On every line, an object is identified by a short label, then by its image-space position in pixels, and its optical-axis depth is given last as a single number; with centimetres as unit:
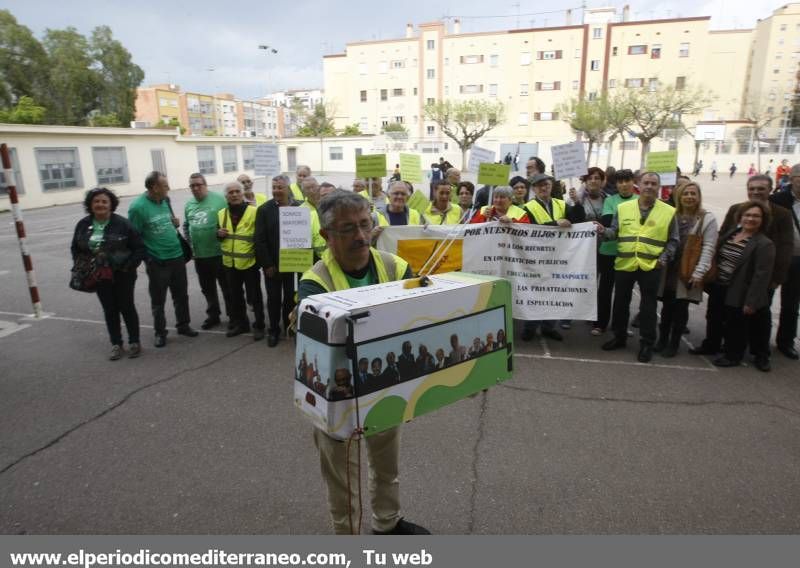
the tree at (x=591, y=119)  4606
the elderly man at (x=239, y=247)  610
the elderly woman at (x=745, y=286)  501
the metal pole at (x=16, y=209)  623
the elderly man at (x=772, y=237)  519
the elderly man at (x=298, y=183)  778
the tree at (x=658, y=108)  4253
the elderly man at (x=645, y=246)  521
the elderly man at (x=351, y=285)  222
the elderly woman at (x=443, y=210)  661
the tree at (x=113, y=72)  4831
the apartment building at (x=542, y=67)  5588
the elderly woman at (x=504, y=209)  592
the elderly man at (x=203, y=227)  634
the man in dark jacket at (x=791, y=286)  546
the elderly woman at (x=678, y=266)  525
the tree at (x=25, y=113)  3178
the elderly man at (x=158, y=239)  598
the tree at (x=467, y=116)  5159
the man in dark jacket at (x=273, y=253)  593
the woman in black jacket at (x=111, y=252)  536
